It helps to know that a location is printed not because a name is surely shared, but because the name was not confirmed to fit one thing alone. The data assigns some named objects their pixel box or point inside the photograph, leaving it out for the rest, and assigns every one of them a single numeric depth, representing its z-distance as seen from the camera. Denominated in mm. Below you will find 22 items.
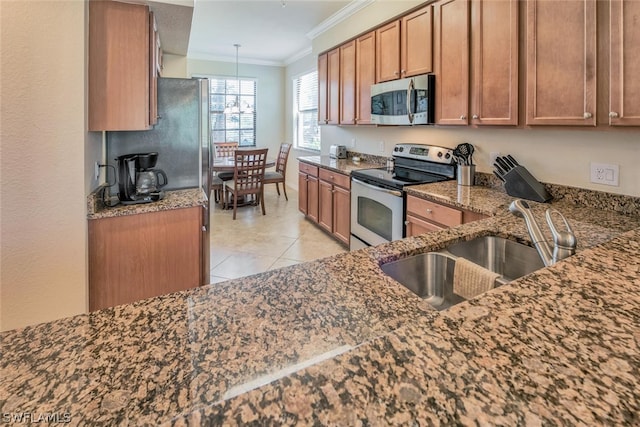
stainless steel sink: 1230
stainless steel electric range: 2807
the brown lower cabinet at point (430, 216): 2154
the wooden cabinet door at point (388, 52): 3154
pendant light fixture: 6805
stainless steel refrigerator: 2619
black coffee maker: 2211
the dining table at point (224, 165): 5160
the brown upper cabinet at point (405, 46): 2805
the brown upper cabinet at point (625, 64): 1555
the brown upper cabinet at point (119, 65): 1948
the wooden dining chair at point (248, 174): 4991
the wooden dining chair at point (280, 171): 5840
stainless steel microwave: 2789
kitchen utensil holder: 2617
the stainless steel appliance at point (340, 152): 4668
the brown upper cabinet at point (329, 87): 4305
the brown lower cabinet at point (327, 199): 3723
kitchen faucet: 1095
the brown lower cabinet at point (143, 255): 2000
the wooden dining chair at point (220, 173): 5703
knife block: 2160
